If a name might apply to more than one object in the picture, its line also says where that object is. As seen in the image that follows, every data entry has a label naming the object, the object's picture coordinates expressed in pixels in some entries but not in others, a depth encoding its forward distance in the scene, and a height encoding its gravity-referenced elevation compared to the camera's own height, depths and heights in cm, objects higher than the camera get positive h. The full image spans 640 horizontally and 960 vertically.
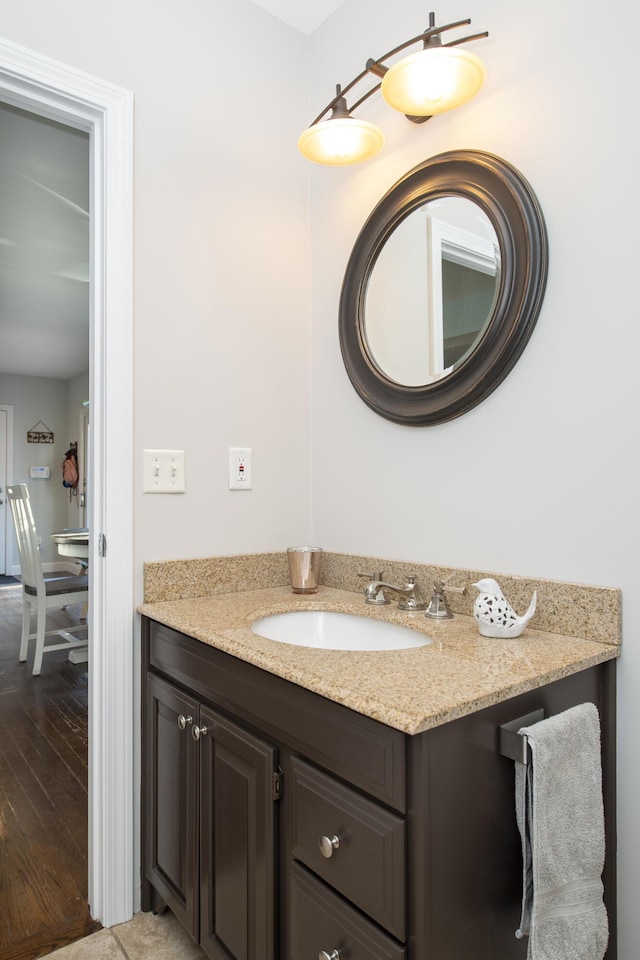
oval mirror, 128 +47
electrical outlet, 175 +2
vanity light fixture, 124 +87
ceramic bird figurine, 116 -28
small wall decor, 760 +56
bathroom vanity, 80 -52
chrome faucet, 145 -31
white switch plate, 158 +1
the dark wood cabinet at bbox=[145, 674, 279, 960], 108 -74
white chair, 359 -72
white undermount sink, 142 -39
